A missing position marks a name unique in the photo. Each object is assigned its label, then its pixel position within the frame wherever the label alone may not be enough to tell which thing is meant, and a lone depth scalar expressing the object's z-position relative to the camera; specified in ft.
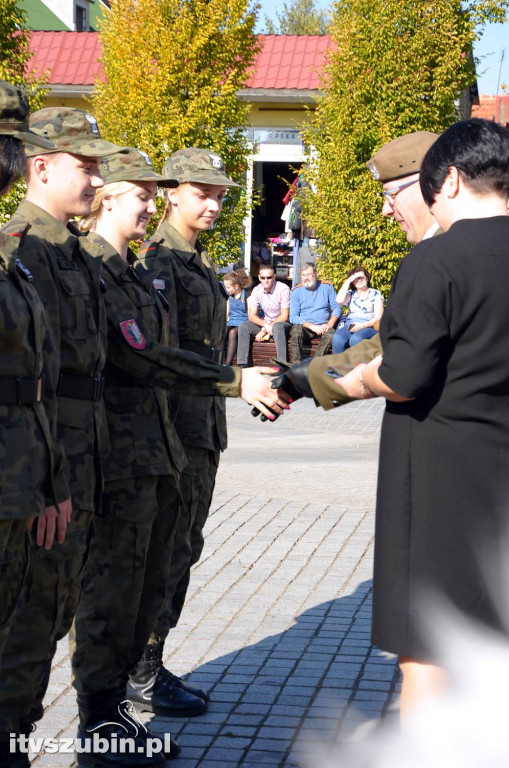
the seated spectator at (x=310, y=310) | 55.88
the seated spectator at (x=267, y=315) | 56.39
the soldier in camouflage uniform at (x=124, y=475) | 12.71
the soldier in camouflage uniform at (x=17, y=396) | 9.51
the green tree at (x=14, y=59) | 60.01
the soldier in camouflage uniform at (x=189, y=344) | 14.66
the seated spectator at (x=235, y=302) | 56.90
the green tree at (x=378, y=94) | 60.80
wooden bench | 56.85
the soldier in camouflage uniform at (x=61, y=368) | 11.06
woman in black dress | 9.62
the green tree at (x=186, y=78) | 62.18
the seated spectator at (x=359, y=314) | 53.42
